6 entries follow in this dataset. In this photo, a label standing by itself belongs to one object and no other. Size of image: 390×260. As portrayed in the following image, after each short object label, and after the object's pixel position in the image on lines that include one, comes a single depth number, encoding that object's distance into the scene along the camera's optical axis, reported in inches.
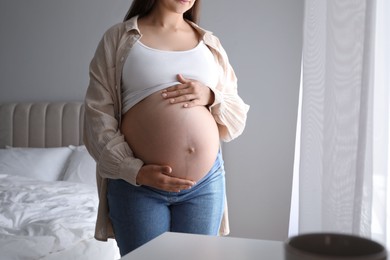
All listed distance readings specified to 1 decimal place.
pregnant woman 57.6
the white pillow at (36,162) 127.8
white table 28.2
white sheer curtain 40.3
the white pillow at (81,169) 123.3
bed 80.1
